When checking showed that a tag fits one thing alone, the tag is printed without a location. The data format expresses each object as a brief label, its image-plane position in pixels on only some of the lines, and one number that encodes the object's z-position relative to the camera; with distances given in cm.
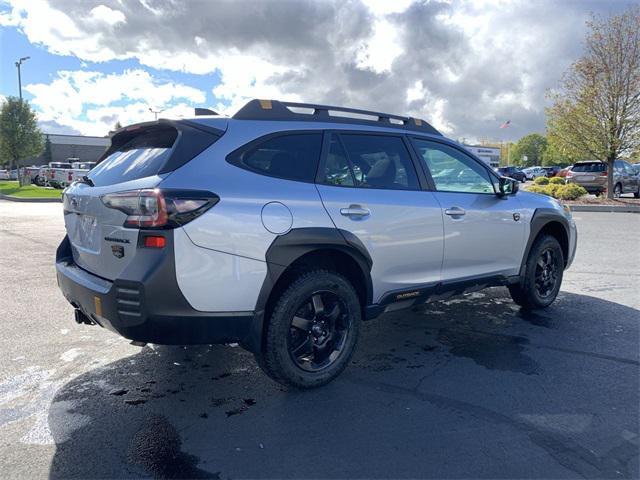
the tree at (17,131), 3266
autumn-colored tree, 1789
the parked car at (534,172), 5475
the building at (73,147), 7644
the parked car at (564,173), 2303
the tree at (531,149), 11569
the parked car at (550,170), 5069
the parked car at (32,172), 3644
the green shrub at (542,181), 2522
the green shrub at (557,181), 2238
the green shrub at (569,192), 1930
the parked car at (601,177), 2108
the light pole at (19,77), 3403
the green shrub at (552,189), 1991
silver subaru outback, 289
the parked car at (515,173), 4544
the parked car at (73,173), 2769
